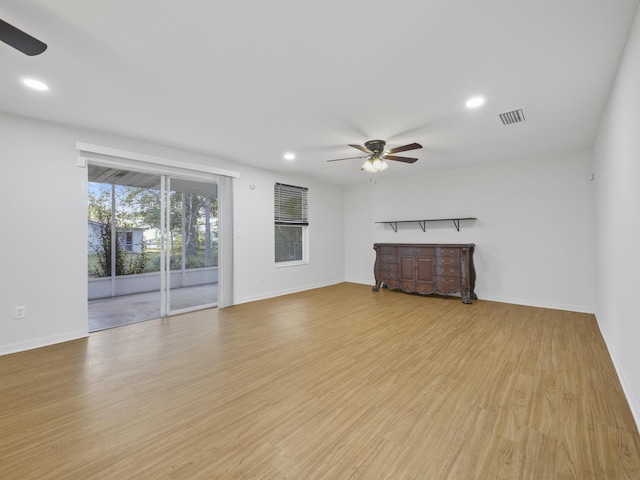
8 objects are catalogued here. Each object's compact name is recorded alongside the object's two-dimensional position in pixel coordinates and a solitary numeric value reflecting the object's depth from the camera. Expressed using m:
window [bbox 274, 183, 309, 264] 5.88
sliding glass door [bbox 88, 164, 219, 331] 4.32
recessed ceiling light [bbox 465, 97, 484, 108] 2.72
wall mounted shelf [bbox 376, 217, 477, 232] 5.46
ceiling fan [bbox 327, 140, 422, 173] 3.77
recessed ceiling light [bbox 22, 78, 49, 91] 2.36
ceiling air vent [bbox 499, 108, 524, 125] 3.02
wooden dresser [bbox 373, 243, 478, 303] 4.97
